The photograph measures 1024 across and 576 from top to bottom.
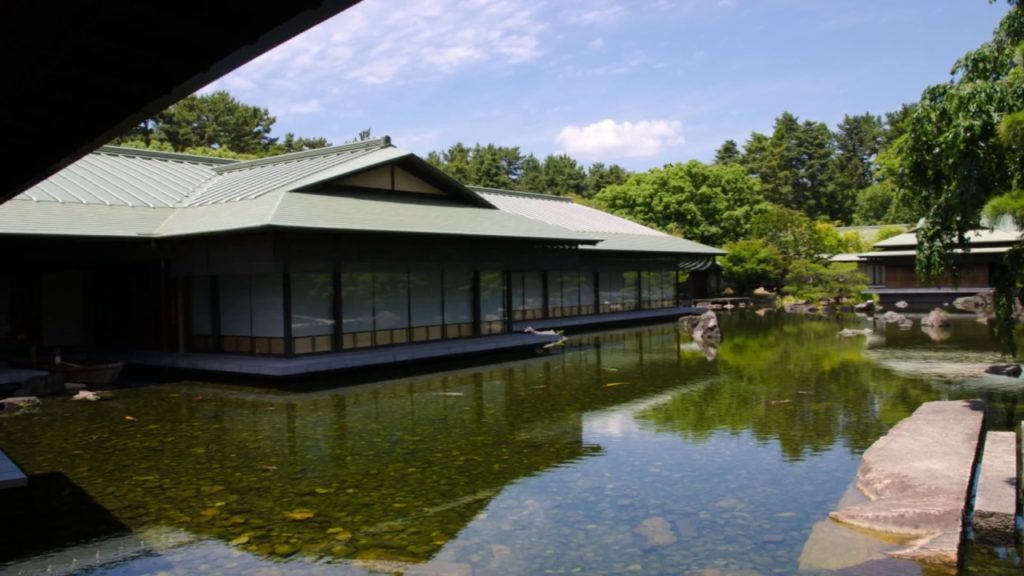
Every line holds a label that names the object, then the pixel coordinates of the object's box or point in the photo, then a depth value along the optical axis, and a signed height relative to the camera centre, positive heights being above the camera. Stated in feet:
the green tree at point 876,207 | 240.94 +22.94
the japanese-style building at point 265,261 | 63.77 +2.78
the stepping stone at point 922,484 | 23.30 -7.68
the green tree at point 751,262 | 159.02 +3.31
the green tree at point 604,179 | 265.54 +36.72
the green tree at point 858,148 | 287.89 +52.17
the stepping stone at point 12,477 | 30.01 -7.24
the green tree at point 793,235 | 156.97 +8.96
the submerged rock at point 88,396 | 52.90 -7.16
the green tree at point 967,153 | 37.45 +6.29
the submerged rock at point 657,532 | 24.35 -8.43
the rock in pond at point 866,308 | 141.49 -6.28
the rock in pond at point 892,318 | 115.03 -6.79
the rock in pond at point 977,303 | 132.36 -5.64
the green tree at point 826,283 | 145.69 -1.35
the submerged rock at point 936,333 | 86.69 -7.49
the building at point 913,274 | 148.56 +0.39
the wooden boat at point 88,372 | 58.44 -6.02
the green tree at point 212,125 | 193.98 +44.41
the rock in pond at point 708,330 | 92.84 -6.39
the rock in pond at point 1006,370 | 56.29 -7.56
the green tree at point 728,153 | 276.00 +46.59
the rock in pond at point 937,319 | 101.91 -6.30
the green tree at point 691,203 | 174.60 +18.05
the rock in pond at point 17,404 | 49.39 -7.21
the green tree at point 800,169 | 250.57 +36.68
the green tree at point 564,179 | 271.28 +37.99
